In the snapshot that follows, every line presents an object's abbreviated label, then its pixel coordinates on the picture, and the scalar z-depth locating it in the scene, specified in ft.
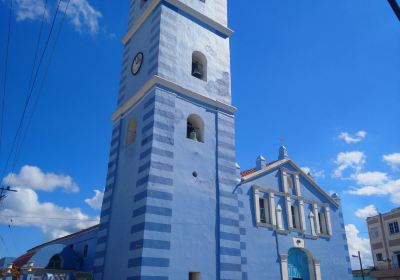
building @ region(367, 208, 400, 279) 117.80
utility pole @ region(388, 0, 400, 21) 18.74
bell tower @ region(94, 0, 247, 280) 43.29
